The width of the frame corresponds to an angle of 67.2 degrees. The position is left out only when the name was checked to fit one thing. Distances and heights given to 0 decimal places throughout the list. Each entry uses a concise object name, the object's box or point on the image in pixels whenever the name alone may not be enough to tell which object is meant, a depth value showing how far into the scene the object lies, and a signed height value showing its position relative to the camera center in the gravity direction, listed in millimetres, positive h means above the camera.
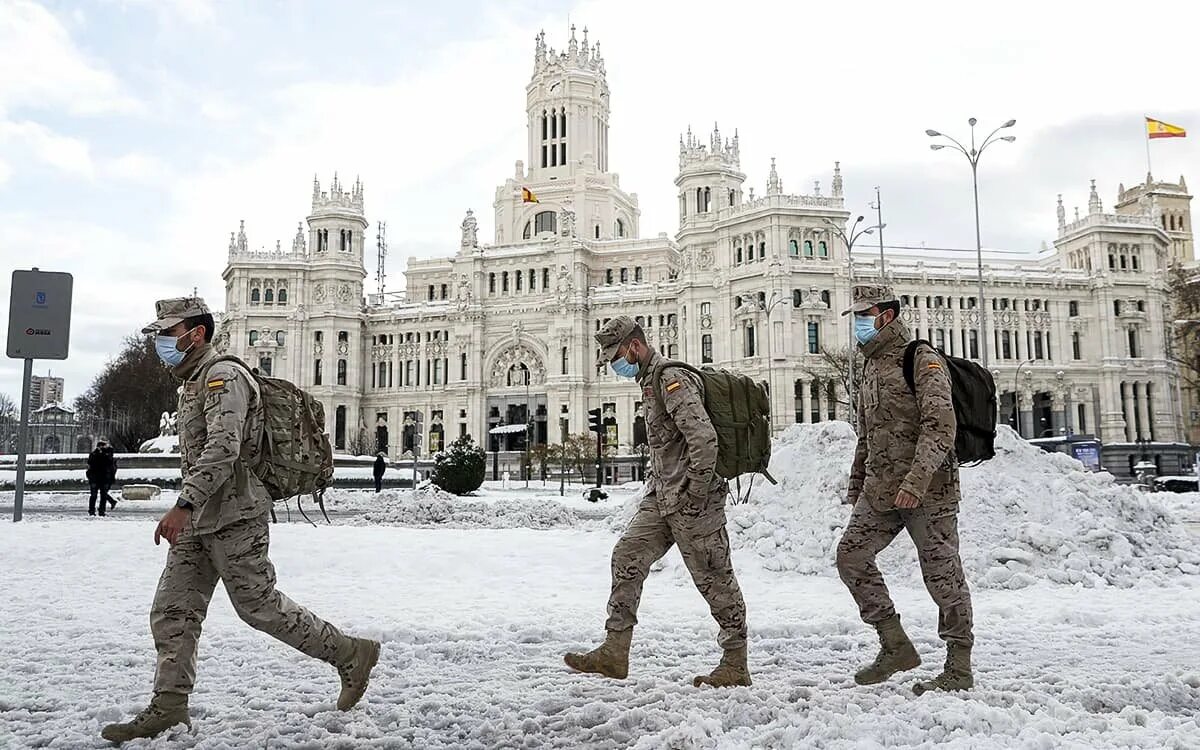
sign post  15430 +2379
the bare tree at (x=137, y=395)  75625 +5567
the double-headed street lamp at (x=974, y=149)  34459 +11775
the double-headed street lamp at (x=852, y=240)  42712 +10556
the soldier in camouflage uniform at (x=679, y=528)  5609 -466
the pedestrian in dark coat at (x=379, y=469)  33719 -428
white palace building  67000 +12177
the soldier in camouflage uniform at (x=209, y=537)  4656 -411
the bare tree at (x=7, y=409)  103200 +6910
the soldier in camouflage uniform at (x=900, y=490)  5496 -238
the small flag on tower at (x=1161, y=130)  55375 +19720
